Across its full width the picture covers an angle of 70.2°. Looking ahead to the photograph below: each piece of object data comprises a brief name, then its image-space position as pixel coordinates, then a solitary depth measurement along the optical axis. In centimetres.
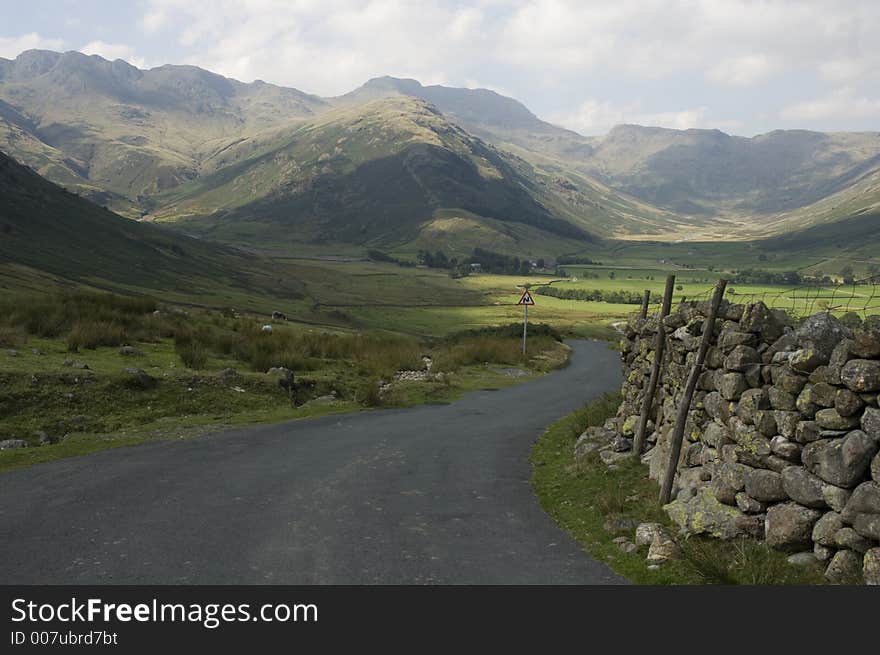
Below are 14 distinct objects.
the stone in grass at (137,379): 2186
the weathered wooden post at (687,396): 1274
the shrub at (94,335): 2608
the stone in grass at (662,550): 998
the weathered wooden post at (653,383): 1603
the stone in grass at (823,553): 885
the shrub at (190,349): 2670
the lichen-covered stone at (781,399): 998
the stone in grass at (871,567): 791
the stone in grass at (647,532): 1066
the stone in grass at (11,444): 1669
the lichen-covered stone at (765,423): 1023
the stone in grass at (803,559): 902
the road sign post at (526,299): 4779
